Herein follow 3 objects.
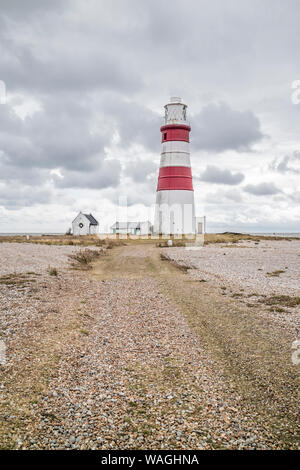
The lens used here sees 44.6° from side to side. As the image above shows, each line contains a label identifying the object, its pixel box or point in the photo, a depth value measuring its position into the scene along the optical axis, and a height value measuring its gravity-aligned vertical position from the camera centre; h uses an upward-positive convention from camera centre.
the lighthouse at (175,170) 47.06 +8.40
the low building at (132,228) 70.25 +1.52
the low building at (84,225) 73.96 +2.23
